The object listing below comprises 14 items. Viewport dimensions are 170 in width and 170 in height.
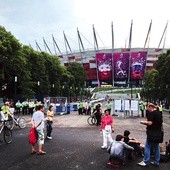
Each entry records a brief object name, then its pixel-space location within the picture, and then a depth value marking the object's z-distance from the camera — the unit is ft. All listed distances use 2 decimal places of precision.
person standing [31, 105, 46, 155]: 21.00
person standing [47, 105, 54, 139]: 29.03
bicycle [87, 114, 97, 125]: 45.58
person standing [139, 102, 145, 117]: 65.60
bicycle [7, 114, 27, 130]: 35.70
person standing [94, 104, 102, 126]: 43.92
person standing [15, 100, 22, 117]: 67.02
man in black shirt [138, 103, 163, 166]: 17.45
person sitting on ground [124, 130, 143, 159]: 19.24
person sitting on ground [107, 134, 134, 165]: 18.07
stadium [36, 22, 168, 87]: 248.20
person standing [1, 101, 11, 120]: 32.01
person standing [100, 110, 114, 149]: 23.72
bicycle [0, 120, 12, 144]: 25.61
